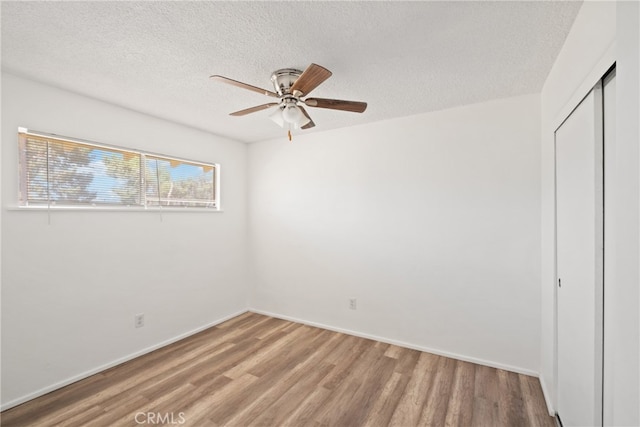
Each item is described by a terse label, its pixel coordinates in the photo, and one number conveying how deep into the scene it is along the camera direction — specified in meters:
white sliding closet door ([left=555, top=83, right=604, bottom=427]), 1.29
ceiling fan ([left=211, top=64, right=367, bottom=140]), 1.88
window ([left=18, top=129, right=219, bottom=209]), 2.12
